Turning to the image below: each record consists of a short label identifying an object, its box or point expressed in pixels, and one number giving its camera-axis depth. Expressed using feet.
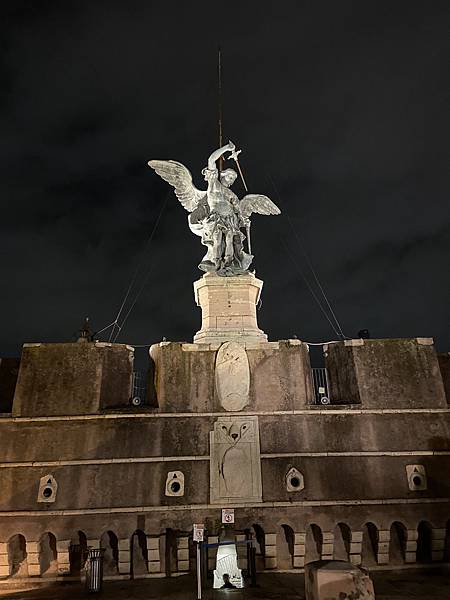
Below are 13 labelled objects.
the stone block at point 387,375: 40.42
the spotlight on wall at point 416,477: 37.40
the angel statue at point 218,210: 48.60
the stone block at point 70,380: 38.86
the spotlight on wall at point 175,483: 36.29
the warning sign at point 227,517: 31.94
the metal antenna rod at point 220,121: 54.54
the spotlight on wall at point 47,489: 35.65
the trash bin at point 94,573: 31.81
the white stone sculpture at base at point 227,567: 31.94
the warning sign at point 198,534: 28.84
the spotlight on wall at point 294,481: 36.83
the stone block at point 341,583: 22.52
